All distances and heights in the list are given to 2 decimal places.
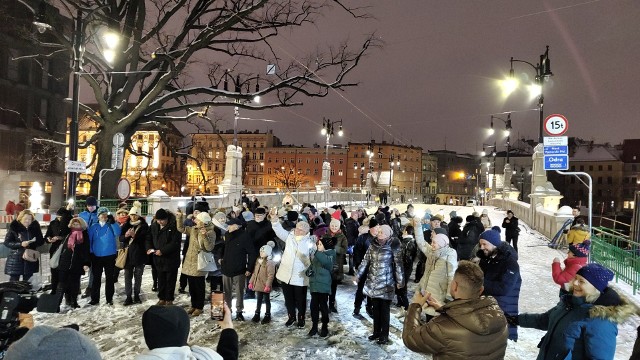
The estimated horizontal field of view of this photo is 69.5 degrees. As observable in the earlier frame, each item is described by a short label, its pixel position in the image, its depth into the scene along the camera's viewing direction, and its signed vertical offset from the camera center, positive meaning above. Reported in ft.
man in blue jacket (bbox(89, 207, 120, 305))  28.07 -4.58
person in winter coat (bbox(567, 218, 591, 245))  28.19 -2.76
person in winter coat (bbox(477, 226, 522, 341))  16.24 -2.92
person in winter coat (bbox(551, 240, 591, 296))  16.99 -2.84
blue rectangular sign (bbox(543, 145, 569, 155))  38.01 +3.28
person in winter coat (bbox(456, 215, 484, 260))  31.86 -3.54
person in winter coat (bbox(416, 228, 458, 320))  20.47 -3.65
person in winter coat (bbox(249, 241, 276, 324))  25.58 -5.29
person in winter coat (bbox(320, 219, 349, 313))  28.73 -4.12
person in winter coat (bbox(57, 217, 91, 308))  26.48 -4.76
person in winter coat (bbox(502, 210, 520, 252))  48.73 -4.05
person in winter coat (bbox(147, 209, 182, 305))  26.96 -4.14
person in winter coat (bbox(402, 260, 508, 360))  9.68 -2.99
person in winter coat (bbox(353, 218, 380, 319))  27.09 -4.70
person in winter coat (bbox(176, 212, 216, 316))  26.40 -4.38
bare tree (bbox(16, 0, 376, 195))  71.46 +18.41
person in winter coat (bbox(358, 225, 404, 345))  22.43 -4.51
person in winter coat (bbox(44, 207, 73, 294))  27.40 -3.34
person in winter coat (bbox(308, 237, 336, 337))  23.62 -5.16
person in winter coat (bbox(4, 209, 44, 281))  27.48 -4.07
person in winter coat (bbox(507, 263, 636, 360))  10.45 -3.04
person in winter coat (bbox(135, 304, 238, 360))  7.56 -2.59
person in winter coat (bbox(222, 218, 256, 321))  25.62 -4.28
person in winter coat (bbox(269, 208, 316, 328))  24.29 -4.36
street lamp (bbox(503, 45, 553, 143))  61.67 +15.52
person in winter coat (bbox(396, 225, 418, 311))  28.37 -4.72
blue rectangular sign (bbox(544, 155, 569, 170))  37.68 +2.36
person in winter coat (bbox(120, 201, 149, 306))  28.45 -4.59
